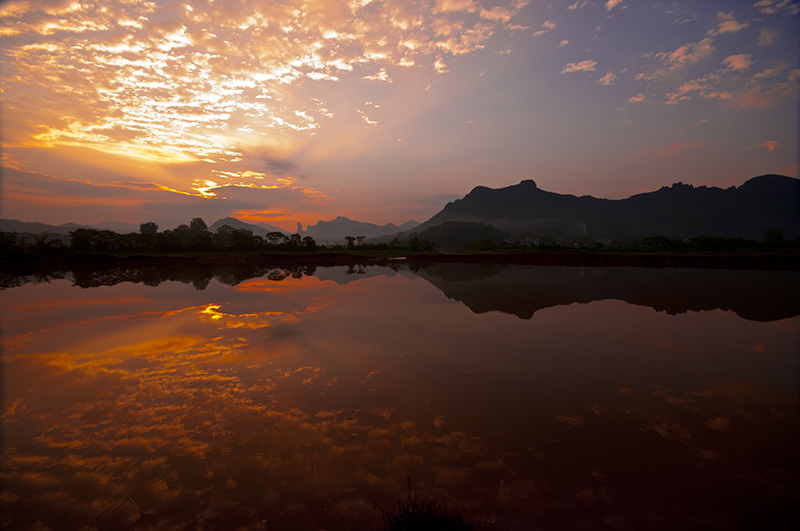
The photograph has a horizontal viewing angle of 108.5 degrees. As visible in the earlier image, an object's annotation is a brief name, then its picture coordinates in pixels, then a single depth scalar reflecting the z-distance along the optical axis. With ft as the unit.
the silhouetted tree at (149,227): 482.61
